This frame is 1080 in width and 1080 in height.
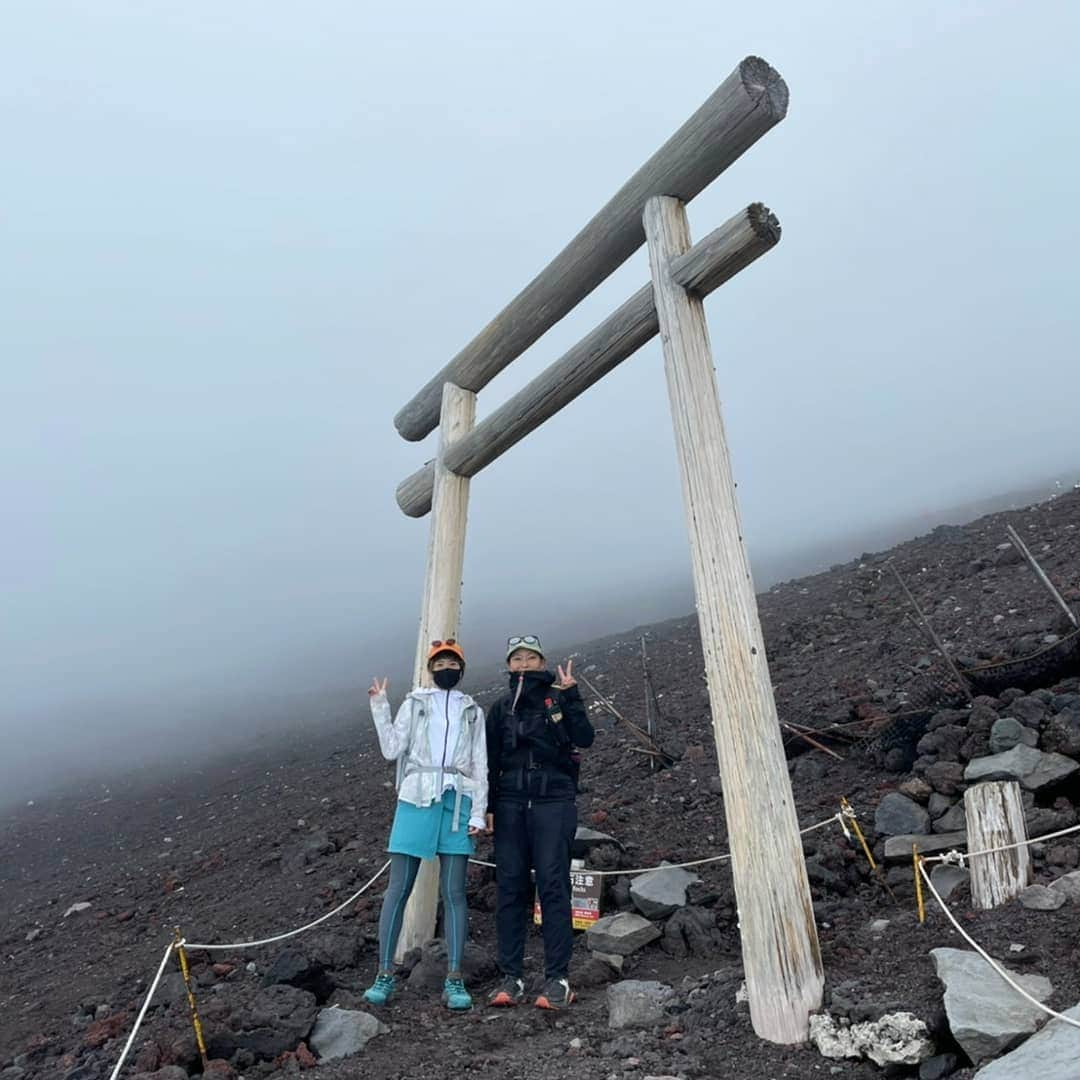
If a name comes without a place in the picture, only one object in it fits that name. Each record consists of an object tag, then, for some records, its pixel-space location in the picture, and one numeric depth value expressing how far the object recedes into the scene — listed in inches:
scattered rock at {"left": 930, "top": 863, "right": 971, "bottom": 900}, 177.8
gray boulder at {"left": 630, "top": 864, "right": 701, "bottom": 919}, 209.0
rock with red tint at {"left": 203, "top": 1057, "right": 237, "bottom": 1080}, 152.0
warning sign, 215.0
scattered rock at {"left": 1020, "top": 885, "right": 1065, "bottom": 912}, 157.1
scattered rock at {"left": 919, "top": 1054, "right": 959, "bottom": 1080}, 123.0
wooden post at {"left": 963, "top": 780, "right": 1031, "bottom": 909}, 165.6
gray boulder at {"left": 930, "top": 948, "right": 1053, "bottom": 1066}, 121.3
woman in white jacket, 185.2
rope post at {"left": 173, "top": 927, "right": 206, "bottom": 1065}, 157.8
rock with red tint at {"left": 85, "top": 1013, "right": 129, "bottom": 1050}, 192.2
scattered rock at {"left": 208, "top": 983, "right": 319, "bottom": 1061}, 161.2
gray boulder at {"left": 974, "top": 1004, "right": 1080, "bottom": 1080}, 108.3
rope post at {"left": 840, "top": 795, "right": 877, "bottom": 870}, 199.6
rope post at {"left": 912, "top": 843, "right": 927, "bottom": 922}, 166.1
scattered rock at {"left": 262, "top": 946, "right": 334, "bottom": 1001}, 185.9
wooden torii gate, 144.5
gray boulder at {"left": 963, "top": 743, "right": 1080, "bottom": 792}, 200.1
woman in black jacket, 181.8
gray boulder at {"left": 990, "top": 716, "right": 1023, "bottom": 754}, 215.8
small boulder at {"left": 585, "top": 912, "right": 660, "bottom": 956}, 198.7
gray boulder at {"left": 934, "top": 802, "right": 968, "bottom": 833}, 203.2
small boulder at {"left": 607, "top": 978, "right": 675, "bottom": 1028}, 159.8
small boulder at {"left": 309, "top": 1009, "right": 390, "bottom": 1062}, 161.9
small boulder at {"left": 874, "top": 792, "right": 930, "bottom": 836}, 208.1
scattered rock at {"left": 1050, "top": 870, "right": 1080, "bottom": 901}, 158.6
